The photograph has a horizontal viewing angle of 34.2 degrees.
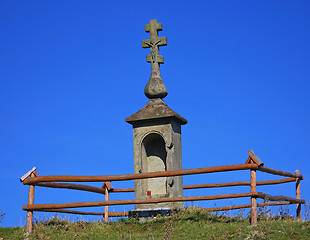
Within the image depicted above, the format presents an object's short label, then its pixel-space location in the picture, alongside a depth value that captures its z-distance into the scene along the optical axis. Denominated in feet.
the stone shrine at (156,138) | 47.57
